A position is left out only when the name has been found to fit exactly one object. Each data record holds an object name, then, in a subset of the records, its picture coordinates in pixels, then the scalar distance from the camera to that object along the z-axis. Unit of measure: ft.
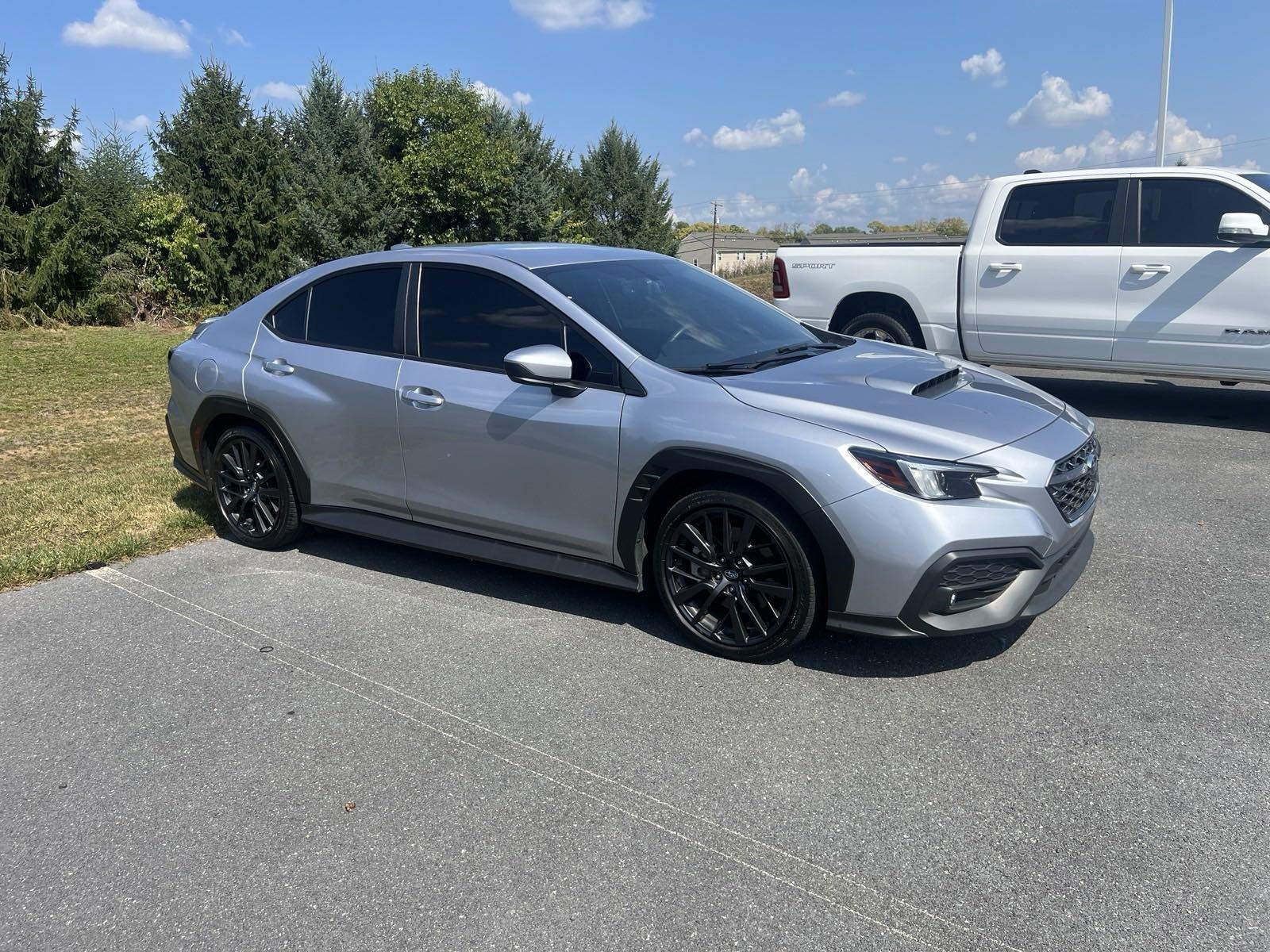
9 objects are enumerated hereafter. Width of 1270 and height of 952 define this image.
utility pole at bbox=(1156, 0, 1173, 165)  63.57
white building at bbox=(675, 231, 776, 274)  240.53
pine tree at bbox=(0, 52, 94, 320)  66.03
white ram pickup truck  25.31
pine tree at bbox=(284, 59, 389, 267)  97.50
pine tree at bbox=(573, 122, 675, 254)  157.28
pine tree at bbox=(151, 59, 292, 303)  85.40
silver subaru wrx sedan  12.20
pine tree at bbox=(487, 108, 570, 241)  124.77
